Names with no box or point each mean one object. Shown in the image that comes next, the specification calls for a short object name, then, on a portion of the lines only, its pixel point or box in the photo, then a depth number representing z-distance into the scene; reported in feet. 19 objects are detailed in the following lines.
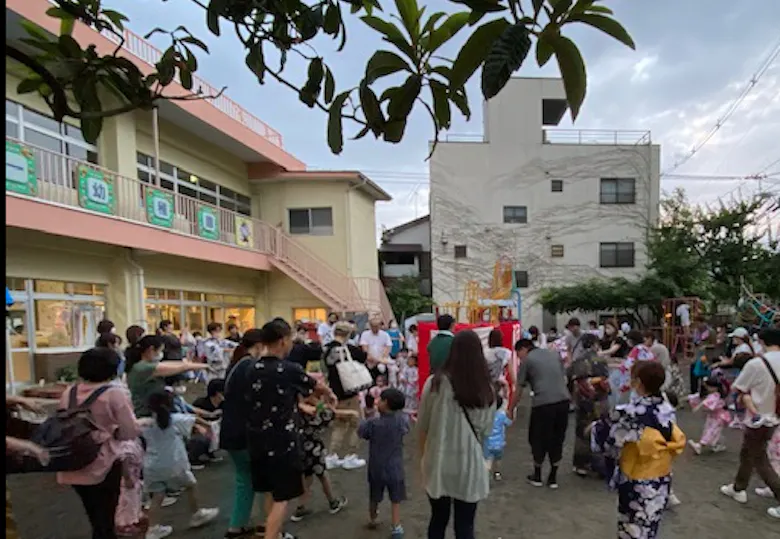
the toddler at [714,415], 19.36
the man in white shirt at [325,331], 33.35
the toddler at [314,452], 13.82
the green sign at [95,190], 31.48
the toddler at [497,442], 17.22
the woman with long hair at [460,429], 9.90
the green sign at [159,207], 37.14
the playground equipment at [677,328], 54.60
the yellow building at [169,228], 30.76
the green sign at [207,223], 43.39
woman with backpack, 9.75
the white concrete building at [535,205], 80.07
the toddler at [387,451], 13.21
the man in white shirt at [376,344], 24.89
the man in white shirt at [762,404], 13.99
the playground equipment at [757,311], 44.77
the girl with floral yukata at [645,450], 9.98
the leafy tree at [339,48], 4.22
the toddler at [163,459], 13.32
